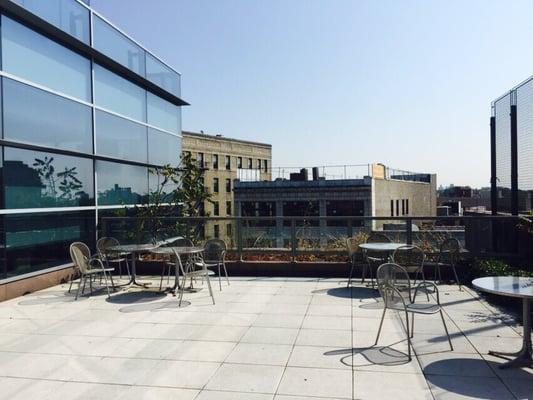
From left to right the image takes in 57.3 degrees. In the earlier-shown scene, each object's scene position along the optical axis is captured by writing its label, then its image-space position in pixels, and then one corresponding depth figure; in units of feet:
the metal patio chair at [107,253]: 28.35
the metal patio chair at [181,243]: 28.88
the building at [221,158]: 202.39
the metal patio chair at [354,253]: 26.53
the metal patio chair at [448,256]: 26.73
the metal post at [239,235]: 32.32
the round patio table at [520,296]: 13.60
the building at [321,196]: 122.72
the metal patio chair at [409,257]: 24.68
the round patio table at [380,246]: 24.81
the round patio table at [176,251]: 24.28
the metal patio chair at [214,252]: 27.63
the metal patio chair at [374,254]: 26.76
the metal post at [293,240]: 31.65
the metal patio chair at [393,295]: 15.14
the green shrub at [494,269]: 24.22
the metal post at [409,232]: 29.81
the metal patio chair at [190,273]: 23.39
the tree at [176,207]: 34.04
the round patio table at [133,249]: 26.31
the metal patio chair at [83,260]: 24.12
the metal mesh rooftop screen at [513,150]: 29.07
